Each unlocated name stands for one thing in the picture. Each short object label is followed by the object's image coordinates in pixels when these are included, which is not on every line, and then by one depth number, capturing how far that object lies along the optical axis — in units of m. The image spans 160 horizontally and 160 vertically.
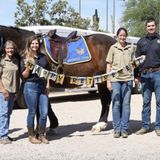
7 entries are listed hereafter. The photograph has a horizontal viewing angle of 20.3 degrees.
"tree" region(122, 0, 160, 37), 50.78
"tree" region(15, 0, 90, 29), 30.75
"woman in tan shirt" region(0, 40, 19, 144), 7.61
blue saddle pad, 8.73
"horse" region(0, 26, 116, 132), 8.43
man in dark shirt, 8.16
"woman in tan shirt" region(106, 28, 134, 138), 8.09
